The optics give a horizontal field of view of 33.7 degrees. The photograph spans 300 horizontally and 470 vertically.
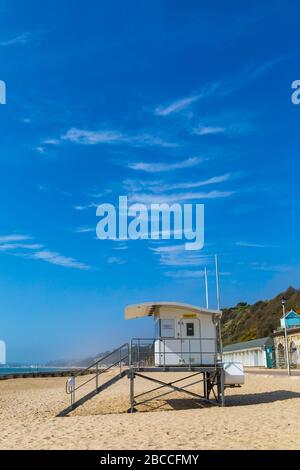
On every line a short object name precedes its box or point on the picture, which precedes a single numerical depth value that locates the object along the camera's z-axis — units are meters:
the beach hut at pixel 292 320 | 54.87
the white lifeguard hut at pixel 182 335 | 19.58
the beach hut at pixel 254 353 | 60.50
